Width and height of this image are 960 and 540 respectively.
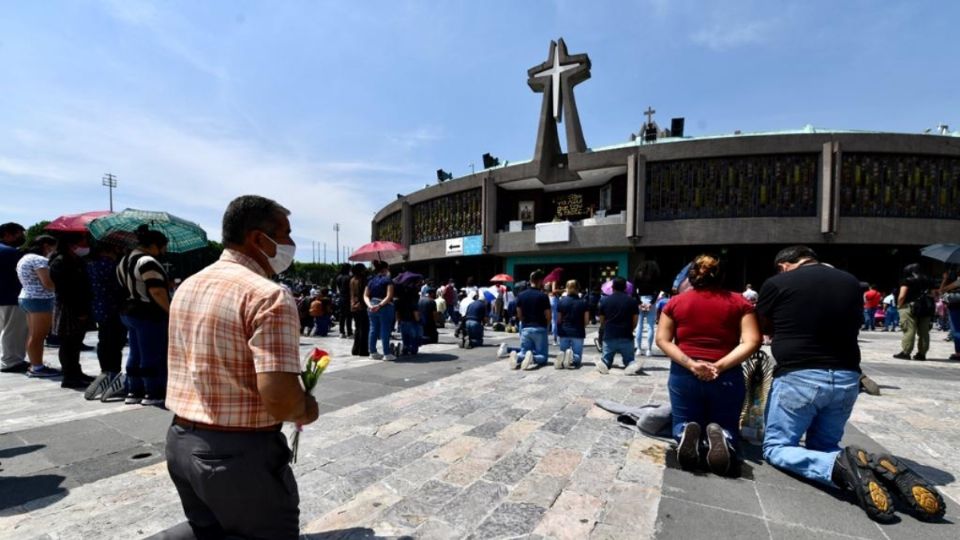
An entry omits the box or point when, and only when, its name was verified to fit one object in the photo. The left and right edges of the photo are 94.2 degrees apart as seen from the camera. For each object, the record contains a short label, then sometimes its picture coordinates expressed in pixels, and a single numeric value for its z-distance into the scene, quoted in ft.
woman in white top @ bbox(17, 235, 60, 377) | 18.88
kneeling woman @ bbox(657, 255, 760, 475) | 10.24
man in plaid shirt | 4.78
